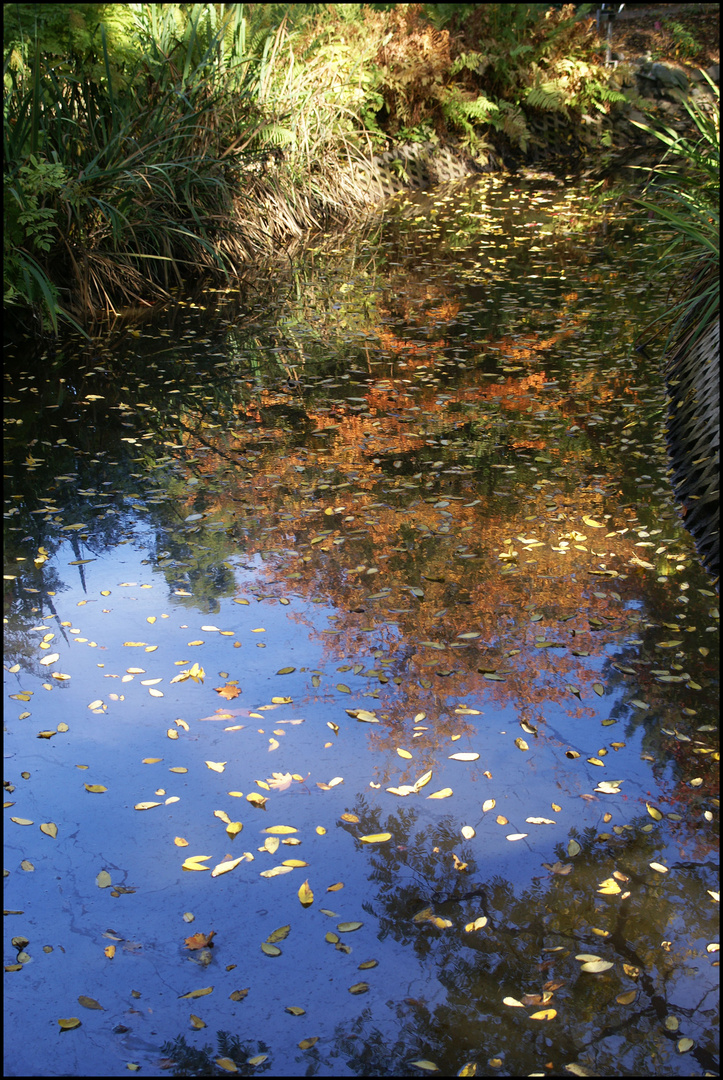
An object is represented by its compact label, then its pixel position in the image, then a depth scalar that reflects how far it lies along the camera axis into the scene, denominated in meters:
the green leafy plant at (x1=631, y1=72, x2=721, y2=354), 5.63
